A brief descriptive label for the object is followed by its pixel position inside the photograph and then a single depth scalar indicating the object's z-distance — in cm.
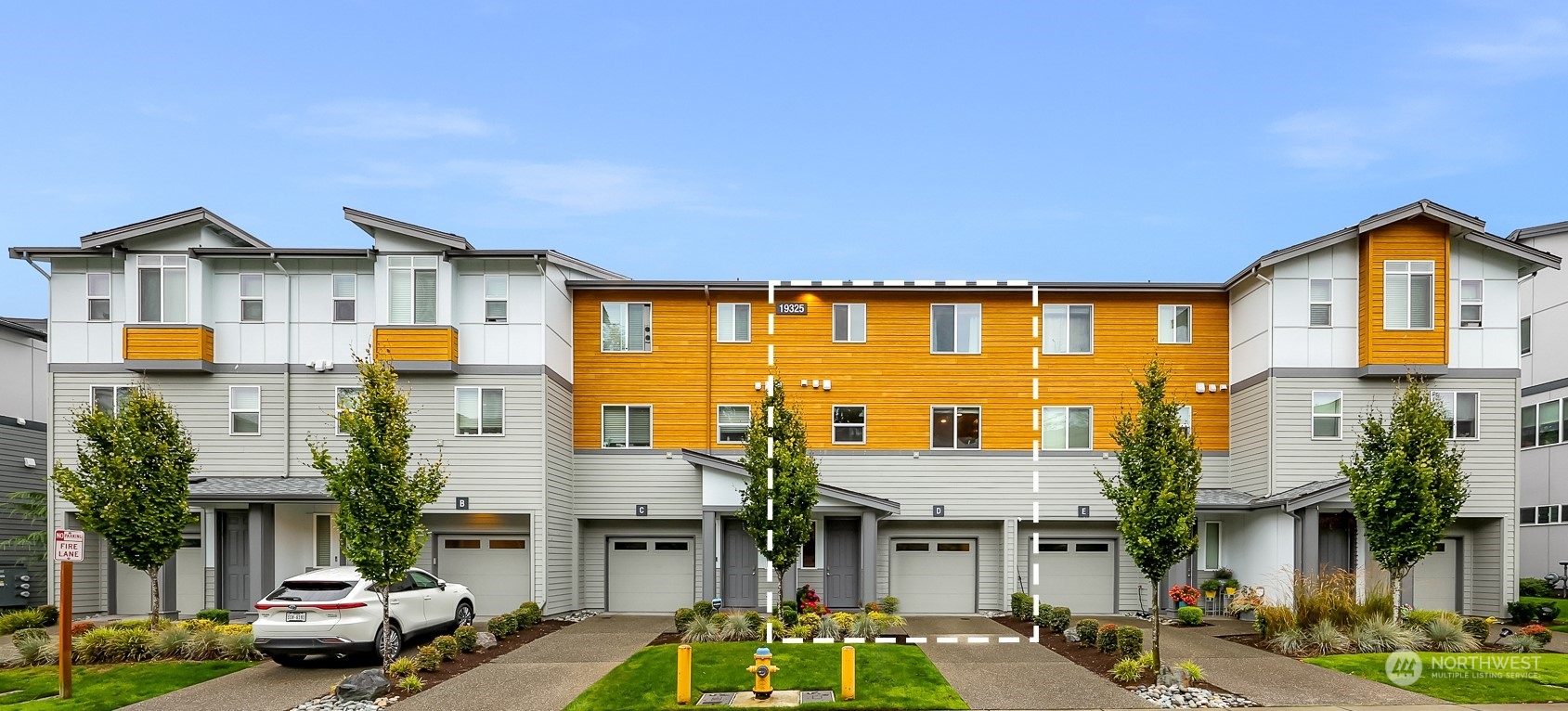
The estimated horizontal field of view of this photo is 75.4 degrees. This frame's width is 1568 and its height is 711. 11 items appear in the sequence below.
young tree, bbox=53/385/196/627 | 1759
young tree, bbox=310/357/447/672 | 1413
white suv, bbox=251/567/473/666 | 1479
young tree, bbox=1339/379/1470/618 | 1806
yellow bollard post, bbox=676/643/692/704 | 1294
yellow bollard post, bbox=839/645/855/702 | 1298
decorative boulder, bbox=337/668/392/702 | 1332
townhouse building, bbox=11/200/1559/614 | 2186
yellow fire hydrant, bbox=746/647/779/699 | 1279
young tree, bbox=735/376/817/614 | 1858
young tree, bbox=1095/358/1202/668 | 1420
